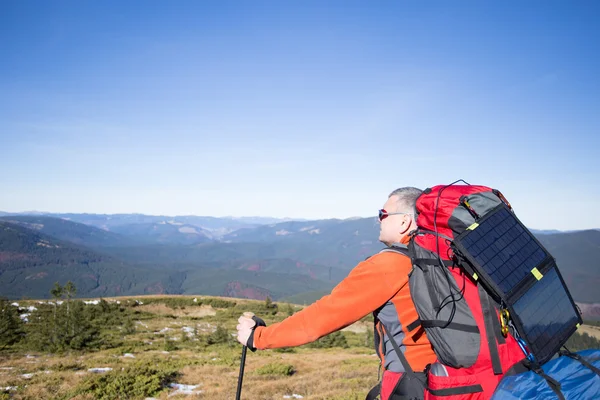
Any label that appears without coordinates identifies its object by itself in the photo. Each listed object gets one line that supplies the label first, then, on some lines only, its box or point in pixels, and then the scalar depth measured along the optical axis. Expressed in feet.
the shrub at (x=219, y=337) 81.87
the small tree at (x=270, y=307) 136.98
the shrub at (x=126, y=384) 29.86
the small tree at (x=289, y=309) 140.21
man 8.39
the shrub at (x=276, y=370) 42.65
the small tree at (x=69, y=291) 77.01
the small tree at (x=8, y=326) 67.46
